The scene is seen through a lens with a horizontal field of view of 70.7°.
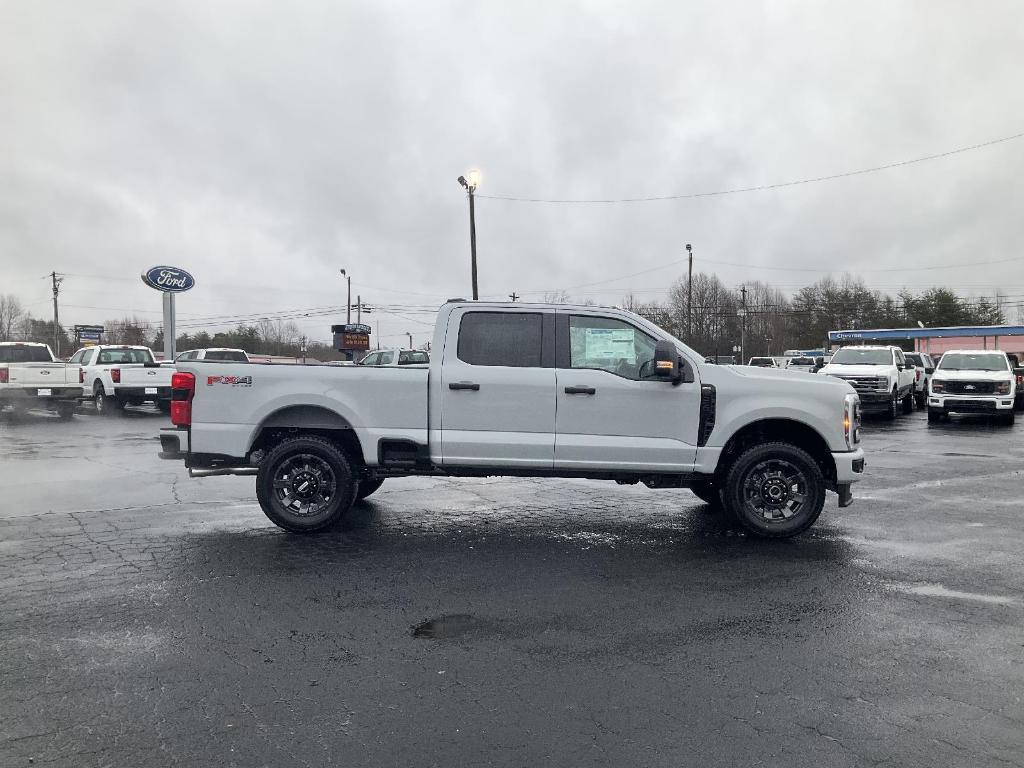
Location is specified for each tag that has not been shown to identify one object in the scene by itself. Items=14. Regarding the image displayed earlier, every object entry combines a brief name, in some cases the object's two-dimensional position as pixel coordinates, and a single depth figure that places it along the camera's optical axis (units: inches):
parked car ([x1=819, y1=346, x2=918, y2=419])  784.9
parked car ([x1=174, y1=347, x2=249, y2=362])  876.0
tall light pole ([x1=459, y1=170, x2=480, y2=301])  909.8
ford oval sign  1069.8
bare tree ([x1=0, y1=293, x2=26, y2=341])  3838.6
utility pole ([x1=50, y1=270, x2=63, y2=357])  3036.4
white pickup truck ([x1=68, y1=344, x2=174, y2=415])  802.2
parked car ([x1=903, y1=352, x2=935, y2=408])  1077.4
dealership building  1923.0
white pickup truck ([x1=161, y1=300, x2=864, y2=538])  259.4
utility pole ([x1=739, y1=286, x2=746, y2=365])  2932.1
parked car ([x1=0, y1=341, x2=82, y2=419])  786.2
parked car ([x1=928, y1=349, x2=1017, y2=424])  740.0
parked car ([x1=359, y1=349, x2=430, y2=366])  898.4
